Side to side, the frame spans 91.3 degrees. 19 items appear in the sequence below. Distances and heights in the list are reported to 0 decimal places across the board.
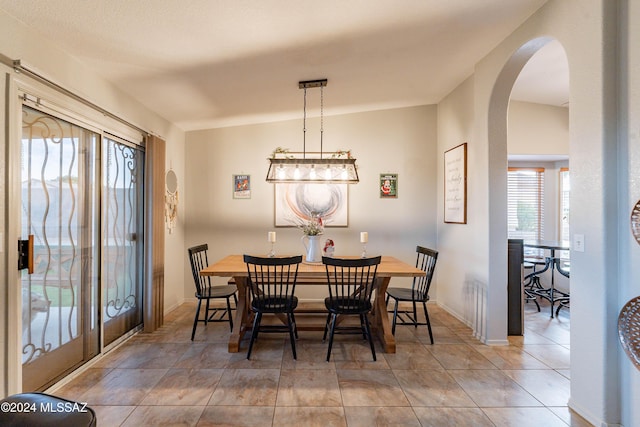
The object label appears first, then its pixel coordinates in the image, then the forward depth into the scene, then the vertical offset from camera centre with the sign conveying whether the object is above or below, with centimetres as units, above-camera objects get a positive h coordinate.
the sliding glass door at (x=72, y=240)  214 -23
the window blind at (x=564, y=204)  506 +16
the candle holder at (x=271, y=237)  346 -26
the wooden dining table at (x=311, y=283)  290 -72
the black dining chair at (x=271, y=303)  274 -84
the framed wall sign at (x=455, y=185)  364 +36
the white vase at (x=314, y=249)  343 -39
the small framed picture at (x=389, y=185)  452 +41
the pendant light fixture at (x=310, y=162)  327 +57
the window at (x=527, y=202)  519 +20
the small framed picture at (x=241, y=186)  452 +39
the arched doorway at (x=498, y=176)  306 +37
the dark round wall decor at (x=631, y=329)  152 -58
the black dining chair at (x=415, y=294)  317 -86
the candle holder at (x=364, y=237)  339 -26
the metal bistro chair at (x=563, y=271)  412 -76
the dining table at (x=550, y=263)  401 -66
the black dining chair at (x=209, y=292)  325 -87
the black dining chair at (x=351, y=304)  270 -85
